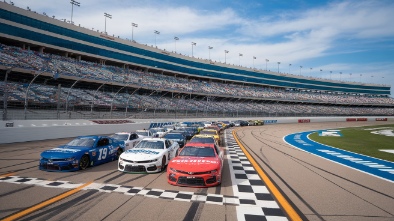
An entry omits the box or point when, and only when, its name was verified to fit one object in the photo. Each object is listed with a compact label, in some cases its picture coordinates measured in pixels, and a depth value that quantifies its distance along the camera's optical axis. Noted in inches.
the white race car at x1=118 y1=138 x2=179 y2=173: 297.9
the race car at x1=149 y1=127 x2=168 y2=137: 690.9
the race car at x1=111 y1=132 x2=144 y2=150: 440.6
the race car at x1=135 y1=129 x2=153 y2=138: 559.1
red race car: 245.1
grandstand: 914.1
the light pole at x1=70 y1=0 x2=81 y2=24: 1506.4
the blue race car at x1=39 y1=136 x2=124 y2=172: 291.7
